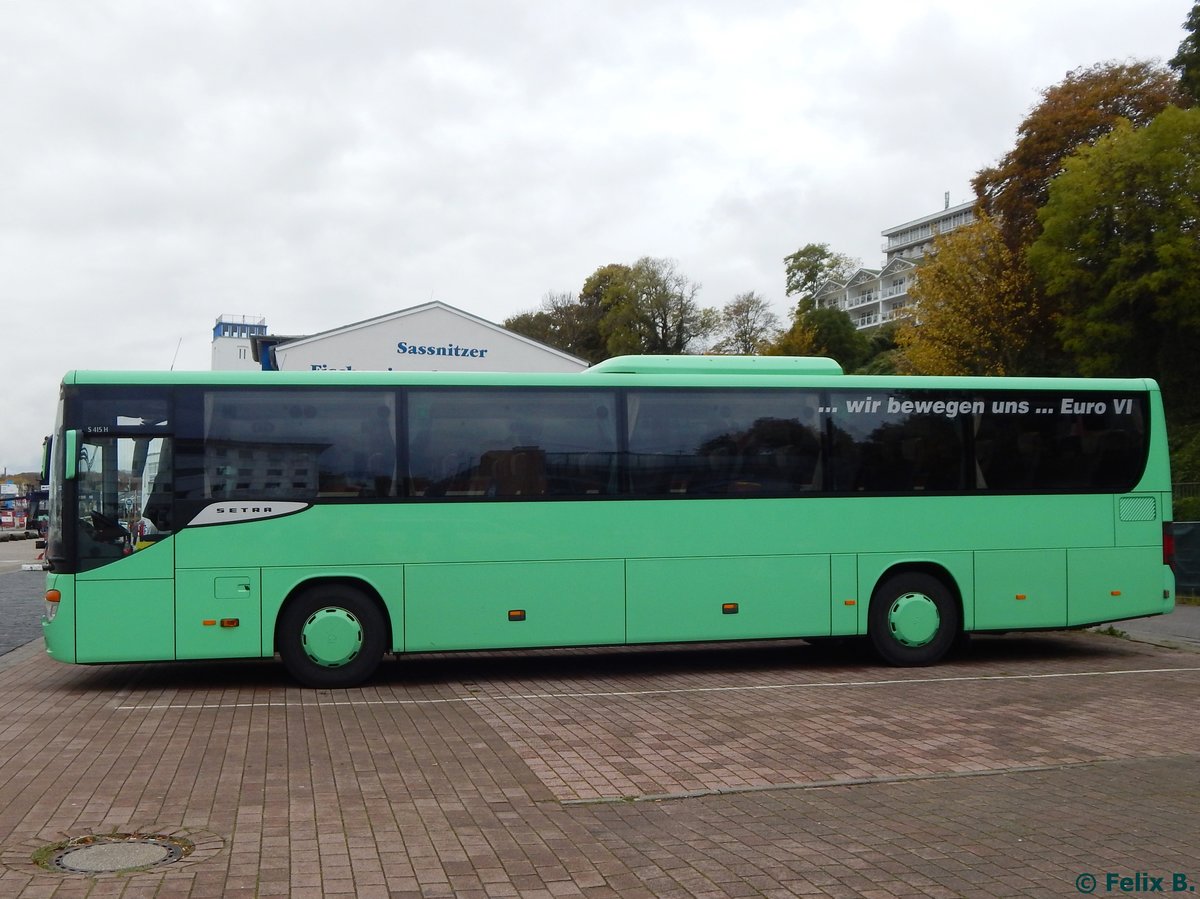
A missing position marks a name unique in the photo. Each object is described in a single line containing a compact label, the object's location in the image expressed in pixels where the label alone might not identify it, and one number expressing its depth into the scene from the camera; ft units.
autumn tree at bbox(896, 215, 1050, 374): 155.12
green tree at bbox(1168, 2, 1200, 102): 122.72
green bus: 39.37
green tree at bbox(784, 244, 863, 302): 315.78
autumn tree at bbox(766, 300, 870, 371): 242.58
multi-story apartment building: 431.84
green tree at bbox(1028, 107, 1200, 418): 112.88
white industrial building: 99.66
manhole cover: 19.62
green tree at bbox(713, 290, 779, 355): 280.92
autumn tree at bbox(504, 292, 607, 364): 307.37
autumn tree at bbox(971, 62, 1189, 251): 145.79
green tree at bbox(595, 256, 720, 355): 290.35
